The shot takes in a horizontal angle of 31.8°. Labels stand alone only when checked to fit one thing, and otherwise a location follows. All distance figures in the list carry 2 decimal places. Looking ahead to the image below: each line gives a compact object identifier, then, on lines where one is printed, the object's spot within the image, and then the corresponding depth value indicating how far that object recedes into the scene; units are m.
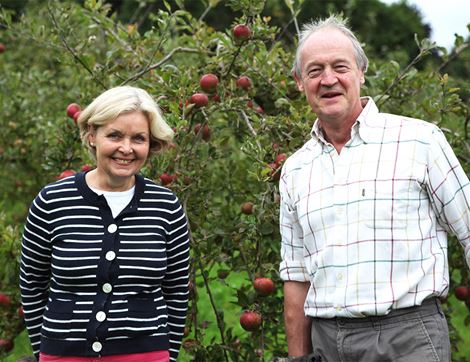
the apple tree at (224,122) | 3.37
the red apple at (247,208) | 3.54
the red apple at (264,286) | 3.15
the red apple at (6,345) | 3.91
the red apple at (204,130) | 3.64
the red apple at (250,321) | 3.13
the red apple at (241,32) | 3.46
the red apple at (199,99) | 3.40
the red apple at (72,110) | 3.73
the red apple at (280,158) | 3.20
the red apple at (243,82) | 3.63
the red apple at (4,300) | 3.80
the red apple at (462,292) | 3.82
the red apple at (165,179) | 3.30
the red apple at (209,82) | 3.49
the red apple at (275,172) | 3.13
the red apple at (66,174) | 3.36
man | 2.36
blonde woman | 2.46
